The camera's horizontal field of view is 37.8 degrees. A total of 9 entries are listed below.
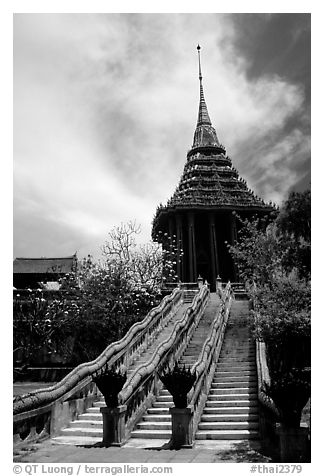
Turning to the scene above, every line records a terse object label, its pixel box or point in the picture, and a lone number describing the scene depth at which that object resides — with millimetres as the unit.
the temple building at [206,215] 36500
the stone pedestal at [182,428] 9367
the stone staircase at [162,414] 10323
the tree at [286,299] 7566
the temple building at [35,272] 32406
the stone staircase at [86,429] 9844
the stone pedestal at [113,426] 9497
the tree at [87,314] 22578
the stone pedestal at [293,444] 7203
